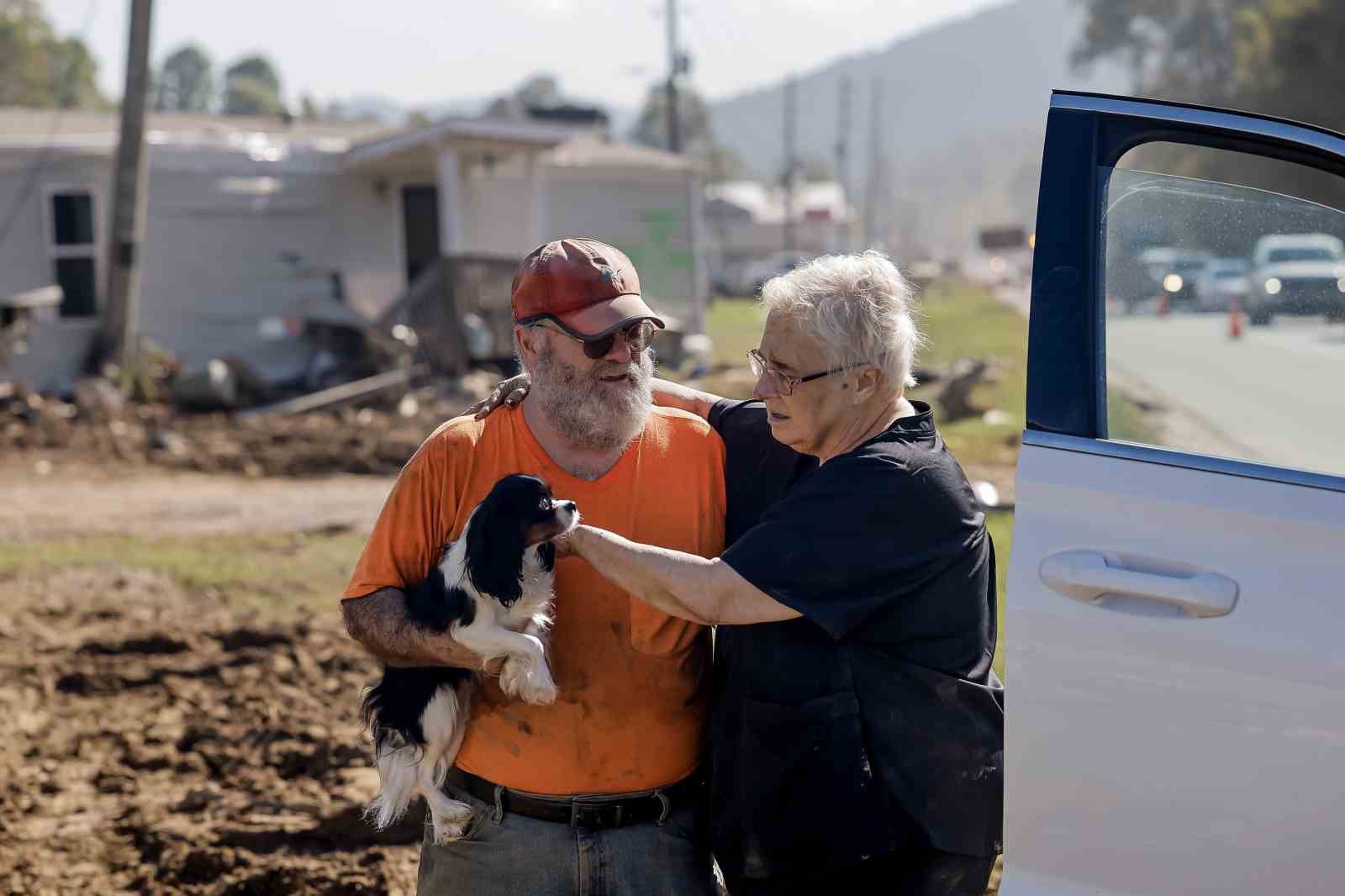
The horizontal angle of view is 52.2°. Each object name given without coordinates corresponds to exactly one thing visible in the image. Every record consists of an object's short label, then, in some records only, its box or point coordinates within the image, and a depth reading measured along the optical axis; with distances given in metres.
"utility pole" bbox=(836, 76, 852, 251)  81.06
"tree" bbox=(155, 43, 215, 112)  92.44
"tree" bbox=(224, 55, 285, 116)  64.34
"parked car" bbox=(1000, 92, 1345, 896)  2.30
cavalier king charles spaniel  2.72
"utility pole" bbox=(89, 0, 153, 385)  17.17
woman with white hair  2.53
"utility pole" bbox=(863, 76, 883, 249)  93.94
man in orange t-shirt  2.94
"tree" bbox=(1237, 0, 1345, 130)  41.81
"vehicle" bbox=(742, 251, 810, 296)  59.21
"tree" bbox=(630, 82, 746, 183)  107.31
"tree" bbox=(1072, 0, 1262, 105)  65.81
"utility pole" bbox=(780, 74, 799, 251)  70.12
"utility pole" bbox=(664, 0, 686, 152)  39.38
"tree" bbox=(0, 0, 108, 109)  60.41
